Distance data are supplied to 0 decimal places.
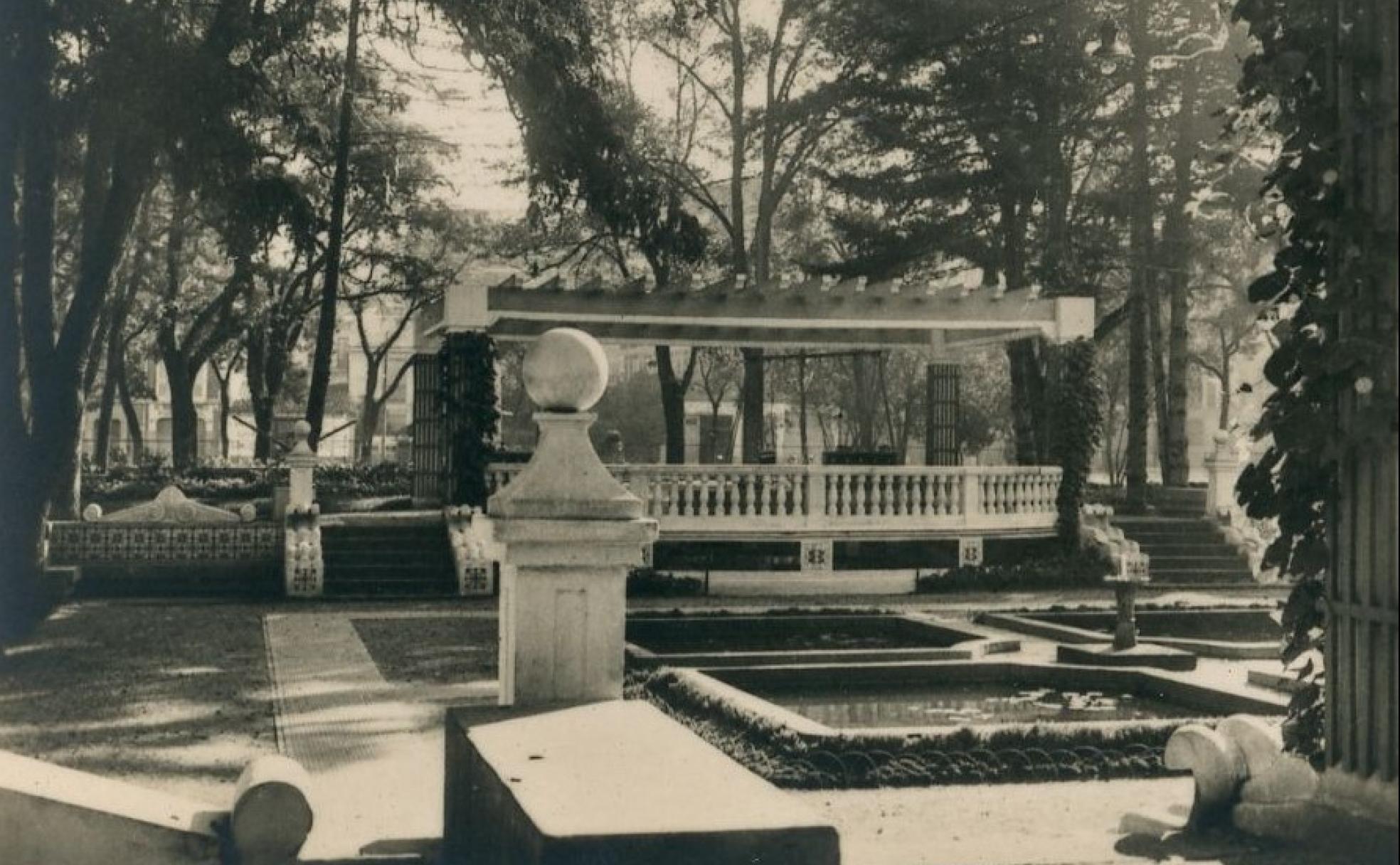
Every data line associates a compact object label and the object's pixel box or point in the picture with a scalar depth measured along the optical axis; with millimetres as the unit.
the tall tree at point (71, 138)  14781
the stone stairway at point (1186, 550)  23719
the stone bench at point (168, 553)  20812
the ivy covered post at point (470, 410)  22234
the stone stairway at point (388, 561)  21156
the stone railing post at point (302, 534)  20766
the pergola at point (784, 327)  21859
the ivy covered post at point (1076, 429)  24109
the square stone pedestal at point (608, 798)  4297
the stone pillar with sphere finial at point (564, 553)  6504
